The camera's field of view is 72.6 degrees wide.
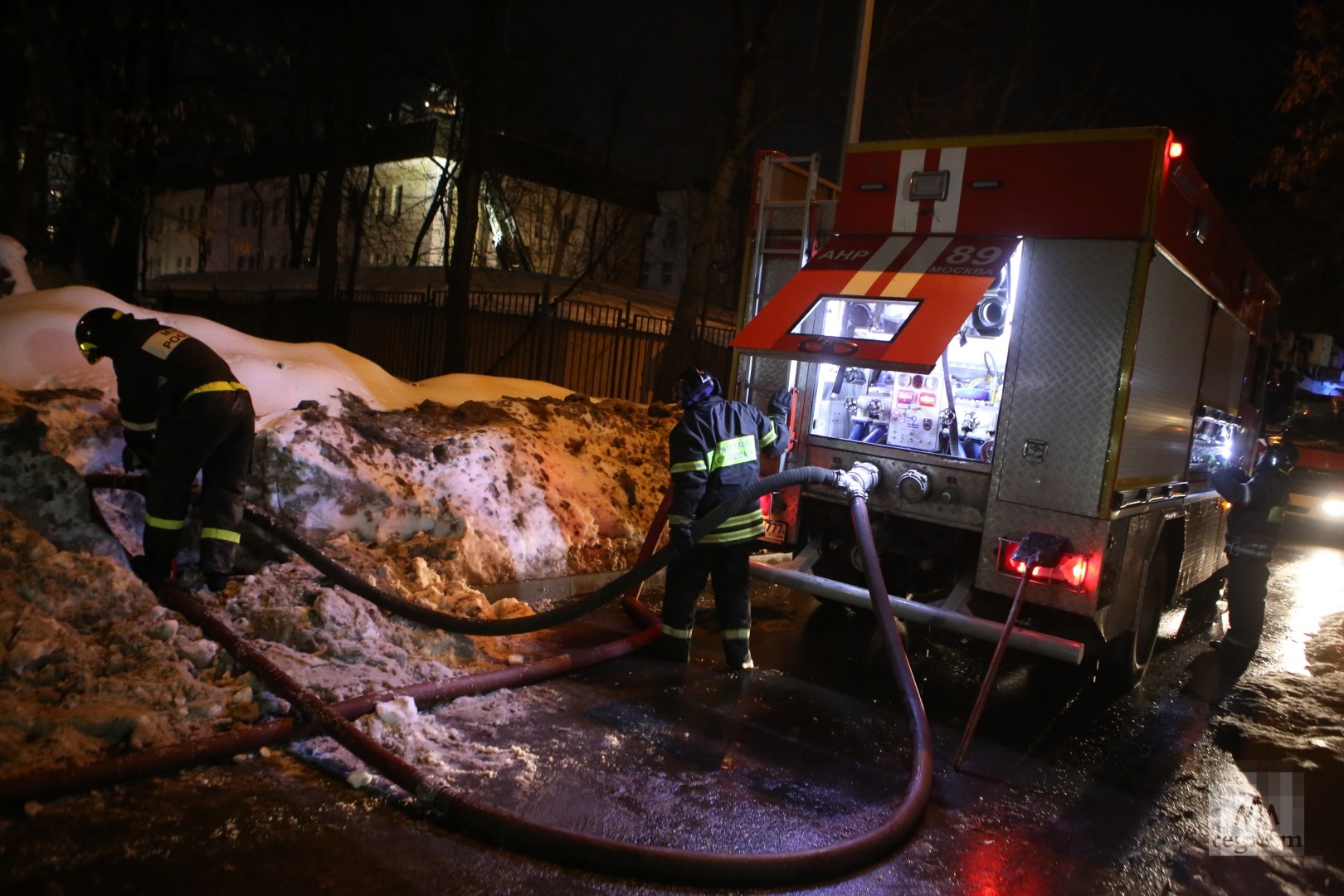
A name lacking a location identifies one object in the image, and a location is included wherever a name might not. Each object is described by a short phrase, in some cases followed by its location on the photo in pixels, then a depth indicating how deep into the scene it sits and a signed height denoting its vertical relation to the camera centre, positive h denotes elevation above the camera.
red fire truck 4.97 +0.21
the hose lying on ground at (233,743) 3.25 -1.73
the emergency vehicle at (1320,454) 14.09 -0.29
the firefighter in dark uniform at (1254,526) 6.80 -0.73
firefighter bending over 5.03 -0.66
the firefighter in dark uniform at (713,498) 5.27 -0.76
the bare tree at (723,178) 12.97 +2.70
